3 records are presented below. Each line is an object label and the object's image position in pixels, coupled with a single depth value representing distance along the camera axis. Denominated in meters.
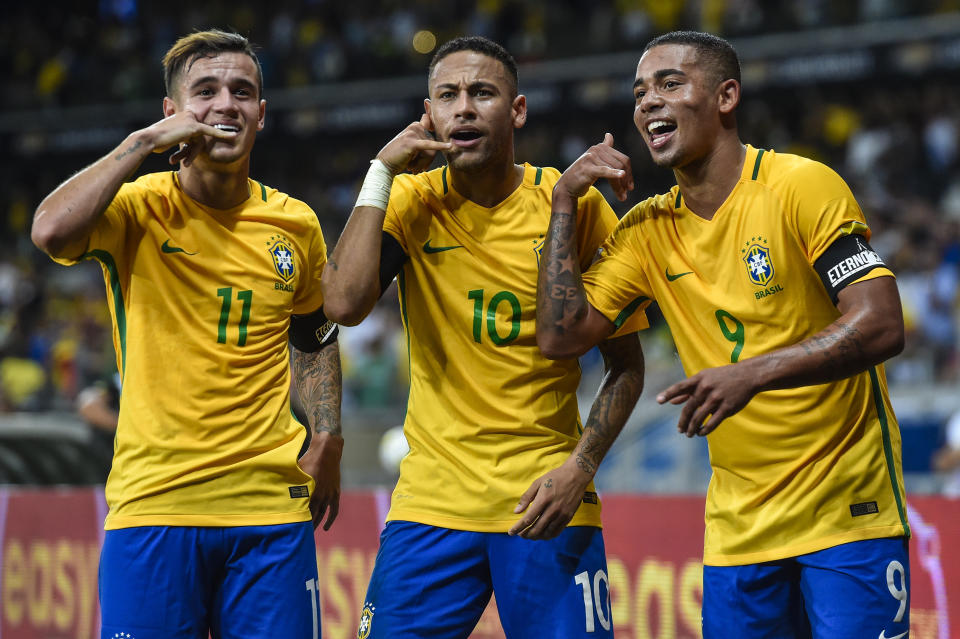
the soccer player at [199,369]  7.40
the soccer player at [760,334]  6.79
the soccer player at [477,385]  7.64
